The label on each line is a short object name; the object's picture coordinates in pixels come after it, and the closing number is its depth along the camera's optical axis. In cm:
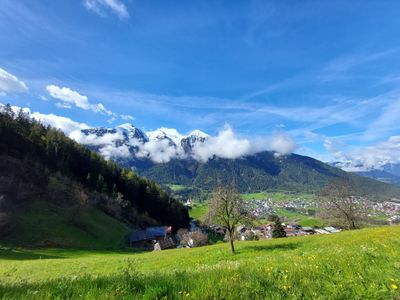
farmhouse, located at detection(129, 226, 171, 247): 11078
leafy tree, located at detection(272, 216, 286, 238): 10081
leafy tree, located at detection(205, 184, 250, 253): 3694
